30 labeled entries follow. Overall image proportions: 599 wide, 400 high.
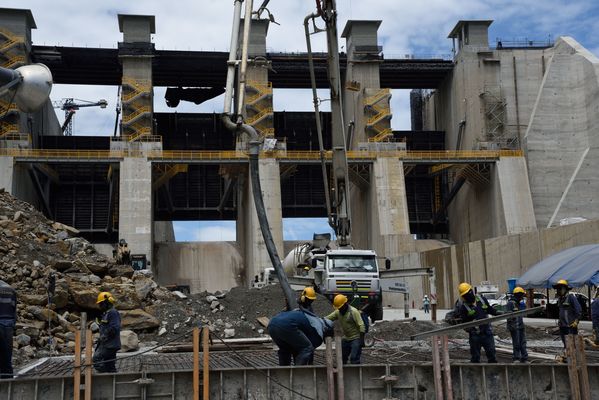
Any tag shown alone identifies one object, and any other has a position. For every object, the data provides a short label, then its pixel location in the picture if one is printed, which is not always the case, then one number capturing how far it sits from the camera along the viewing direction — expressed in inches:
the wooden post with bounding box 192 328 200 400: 386.9
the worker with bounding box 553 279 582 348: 507.2
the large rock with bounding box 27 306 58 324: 765.9
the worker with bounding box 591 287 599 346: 558.6
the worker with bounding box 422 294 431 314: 1449.2
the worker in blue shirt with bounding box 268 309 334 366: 409.7
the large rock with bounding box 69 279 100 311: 848.9
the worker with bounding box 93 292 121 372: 426.9
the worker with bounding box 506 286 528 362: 510.9
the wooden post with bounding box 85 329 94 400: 377.1
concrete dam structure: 1898.4
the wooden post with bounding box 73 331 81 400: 375.6
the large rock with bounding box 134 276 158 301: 945.5
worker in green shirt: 440.8
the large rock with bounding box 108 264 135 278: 1011.9
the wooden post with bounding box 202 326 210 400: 392.8
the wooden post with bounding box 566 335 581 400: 414.6
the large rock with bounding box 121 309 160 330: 834.2
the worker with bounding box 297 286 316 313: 417.1
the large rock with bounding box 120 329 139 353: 707.4
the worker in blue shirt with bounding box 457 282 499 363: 463.2
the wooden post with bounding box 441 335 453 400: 407.5
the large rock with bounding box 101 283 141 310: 871.7
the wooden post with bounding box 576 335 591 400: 412.2
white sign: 1006.1
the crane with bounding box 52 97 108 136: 3420.0
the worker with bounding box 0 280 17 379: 421.5
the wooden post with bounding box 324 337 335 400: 397.1
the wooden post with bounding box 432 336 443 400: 406.3
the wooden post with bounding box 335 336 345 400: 400.0
